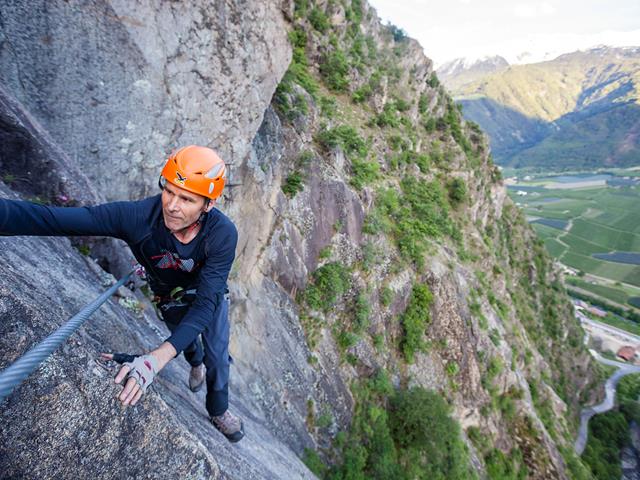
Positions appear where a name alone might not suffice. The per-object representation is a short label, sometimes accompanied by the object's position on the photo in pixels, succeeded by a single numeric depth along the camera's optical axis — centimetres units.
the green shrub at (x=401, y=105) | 2506
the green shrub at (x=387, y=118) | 2141
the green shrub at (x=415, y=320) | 1566
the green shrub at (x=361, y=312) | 1392
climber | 253
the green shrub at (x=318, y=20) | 1936
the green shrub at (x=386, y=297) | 1509
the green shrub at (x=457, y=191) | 2436
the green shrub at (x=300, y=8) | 1855
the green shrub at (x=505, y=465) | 1622
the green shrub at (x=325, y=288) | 1285
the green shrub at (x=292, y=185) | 1271
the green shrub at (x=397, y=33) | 3452
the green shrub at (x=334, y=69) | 1941
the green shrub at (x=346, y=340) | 1354
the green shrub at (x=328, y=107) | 1673
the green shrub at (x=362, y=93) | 2044
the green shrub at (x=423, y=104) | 2980
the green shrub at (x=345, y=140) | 1509
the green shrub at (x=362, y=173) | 1600
